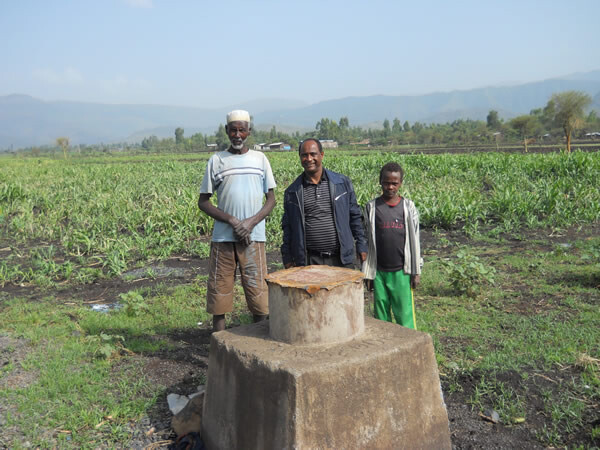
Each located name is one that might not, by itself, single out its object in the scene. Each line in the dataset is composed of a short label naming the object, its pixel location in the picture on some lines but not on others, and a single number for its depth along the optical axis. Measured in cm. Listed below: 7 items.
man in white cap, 365
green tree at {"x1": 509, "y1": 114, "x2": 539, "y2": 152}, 5125
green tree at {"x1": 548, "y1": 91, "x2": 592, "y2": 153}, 3950
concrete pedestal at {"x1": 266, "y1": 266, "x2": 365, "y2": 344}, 264
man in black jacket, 349
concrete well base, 235
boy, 354
